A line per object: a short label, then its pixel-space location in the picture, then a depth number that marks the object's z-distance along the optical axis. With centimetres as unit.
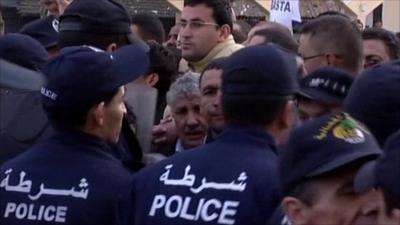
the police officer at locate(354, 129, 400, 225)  281
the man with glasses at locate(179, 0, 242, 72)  650
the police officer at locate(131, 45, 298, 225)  372
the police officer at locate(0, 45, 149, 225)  403
